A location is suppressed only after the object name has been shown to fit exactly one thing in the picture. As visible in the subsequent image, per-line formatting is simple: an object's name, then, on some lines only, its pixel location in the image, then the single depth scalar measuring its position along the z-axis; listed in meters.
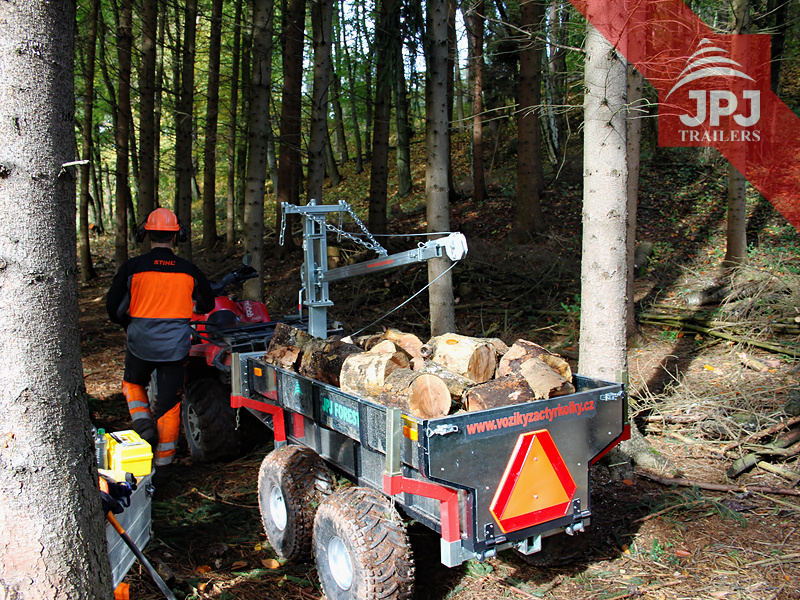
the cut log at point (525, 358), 3.66
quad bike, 5.41
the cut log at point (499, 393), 3.20
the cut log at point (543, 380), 3.33
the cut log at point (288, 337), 4.51
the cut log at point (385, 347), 4.13
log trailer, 2.84
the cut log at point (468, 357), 3.68
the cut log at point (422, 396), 3.27
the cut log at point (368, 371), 3.64
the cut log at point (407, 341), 4.27
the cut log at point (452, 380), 3.38
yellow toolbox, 3.17
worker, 4.79
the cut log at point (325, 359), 4.06
